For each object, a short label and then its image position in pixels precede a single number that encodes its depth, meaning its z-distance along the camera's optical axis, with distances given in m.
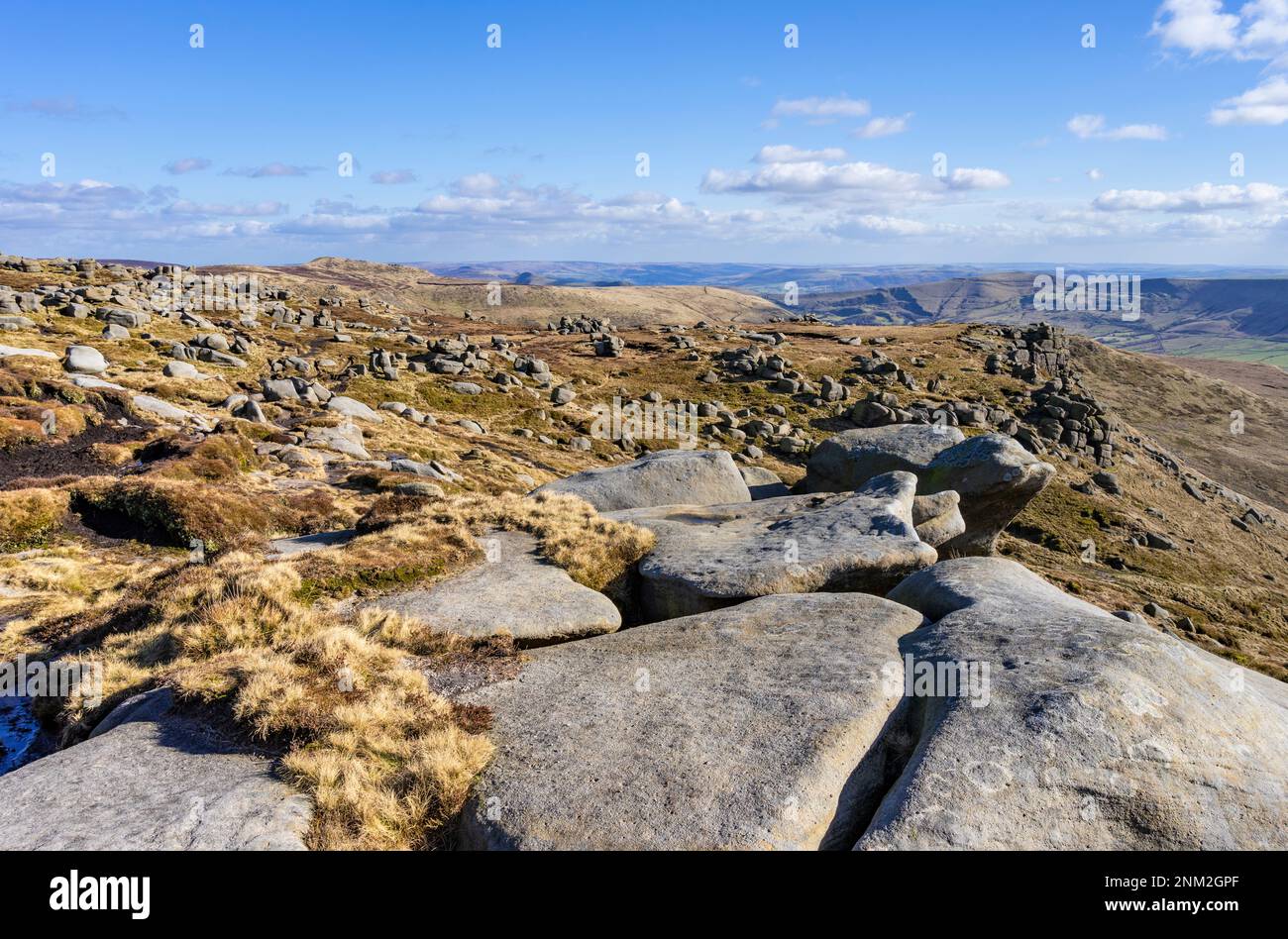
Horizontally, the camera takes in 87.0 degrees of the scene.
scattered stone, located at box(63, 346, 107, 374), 48.62
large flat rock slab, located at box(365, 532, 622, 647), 16.69
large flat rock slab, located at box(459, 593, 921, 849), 9.81
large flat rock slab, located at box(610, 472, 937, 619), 19.12
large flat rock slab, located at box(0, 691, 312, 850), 9.16
